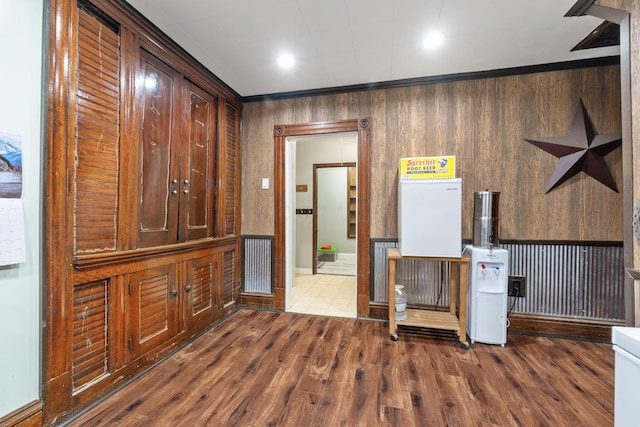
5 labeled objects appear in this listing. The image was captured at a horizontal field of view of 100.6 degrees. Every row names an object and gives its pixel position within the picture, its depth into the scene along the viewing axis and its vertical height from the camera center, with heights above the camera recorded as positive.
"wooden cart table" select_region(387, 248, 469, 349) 2.28 -0.94
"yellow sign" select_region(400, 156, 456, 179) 2.41 +0.44
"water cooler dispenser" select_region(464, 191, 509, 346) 2.27 -0.56
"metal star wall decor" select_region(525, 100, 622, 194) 2.35 +0.60
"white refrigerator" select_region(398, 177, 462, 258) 2.27 -0.02
